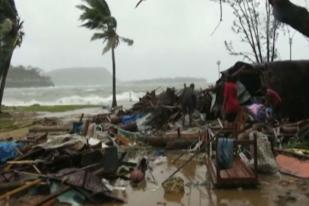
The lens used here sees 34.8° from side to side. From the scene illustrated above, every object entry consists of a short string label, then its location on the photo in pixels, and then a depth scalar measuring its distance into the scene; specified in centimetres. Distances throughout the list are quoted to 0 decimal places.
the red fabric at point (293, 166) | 1099
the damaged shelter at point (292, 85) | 1756
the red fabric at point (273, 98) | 1681
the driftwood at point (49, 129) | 2141
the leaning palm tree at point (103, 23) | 3906
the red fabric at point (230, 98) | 1350
